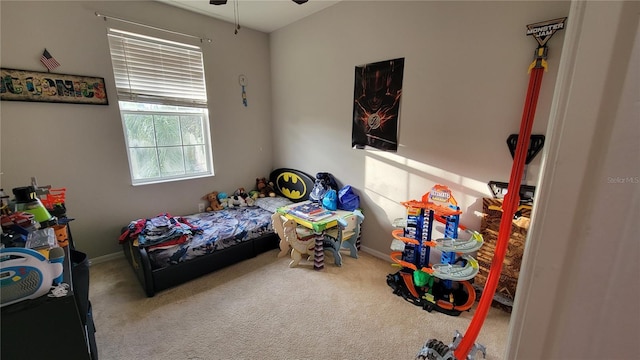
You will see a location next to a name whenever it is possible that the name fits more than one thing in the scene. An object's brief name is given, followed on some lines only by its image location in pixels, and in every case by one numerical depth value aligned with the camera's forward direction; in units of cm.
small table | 234
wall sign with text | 203
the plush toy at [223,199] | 327
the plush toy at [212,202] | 322
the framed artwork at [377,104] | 234
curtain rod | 233
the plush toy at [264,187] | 362
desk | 82
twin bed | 212
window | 253
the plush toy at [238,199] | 331
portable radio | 79
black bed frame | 206
